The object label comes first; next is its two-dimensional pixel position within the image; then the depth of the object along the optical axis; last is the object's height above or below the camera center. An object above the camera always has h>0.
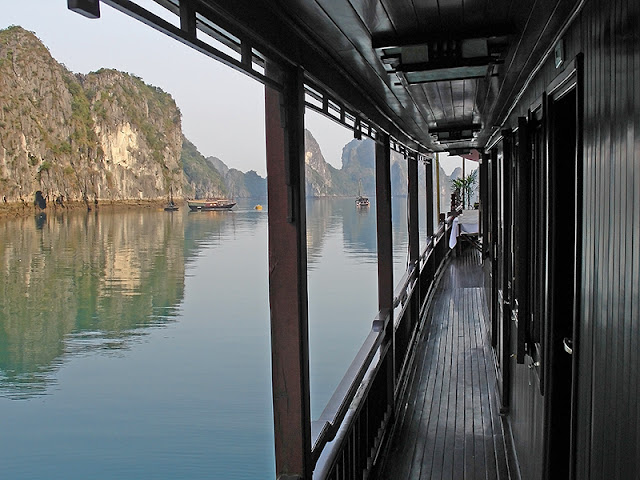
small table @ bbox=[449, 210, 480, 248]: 14.24 -0.71
